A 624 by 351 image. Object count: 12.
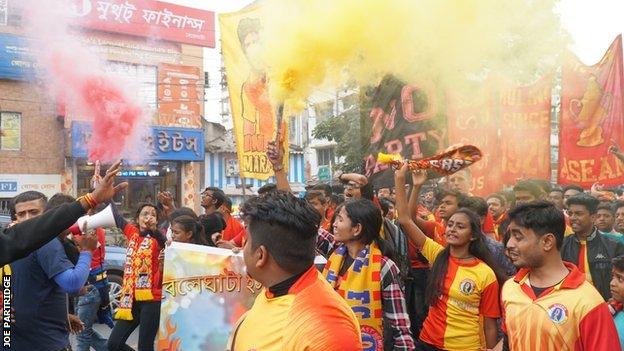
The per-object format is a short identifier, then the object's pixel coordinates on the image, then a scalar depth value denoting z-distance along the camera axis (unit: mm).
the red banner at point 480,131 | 7169
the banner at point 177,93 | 19266
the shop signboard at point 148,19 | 13367
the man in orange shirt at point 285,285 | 1994
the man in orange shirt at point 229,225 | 7289
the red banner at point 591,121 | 7285
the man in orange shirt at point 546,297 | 2619
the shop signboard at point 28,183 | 21000
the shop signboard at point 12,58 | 17562
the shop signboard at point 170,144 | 20828
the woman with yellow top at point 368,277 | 3766
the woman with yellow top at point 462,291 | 3992
